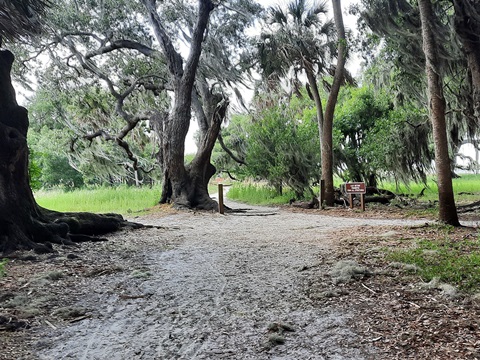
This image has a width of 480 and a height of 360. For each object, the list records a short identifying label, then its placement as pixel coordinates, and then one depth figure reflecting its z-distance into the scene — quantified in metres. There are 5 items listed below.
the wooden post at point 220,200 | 12.92
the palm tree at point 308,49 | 13.57
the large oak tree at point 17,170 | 5.50
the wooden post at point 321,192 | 13.80
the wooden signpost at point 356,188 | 12.30
